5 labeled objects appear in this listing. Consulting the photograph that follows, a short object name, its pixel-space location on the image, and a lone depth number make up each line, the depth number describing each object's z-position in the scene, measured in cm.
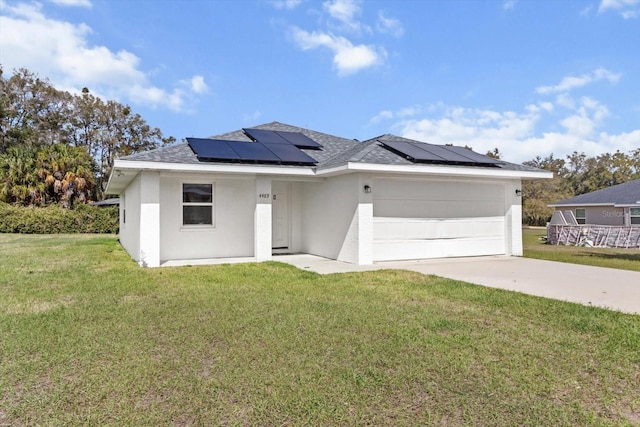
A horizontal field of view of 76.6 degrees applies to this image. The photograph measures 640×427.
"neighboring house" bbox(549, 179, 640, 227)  2500
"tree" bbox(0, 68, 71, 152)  3644
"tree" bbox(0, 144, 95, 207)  2730
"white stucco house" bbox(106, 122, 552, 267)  1119
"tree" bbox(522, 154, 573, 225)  3747
